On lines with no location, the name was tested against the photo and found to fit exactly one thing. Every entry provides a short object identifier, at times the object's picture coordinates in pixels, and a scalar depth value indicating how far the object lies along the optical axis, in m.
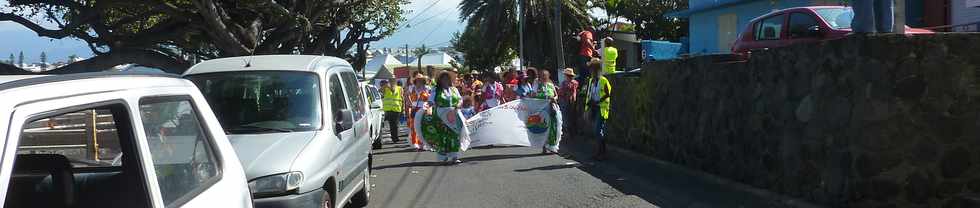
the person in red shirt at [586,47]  15.27
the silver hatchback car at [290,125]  5.30
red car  10.26
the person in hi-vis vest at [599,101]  10.91
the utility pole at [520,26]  35.47
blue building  22.07
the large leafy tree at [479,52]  40.34
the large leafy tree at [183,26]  20.16
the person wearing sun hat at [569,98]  14.55
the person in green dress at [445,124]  11.00
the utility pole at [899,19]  6.74
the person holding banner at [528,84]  13.47
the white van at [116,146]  2.15
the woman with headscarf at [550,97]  11.88
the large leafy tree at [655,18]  43.38
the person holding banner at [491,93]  15.90
